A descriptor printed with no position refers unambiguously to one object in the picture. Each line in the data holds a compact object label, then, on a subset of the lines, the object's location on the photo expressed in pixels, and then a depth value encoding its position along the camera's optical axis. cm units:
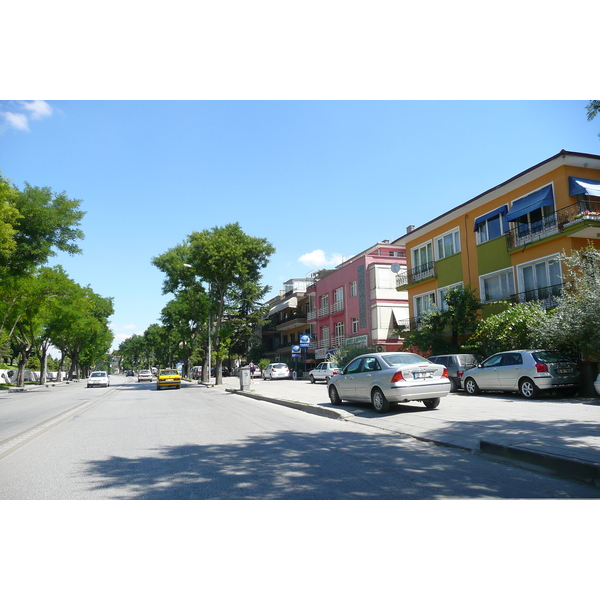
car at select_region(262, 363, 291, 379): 4734
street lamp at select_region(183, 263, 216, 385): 4079
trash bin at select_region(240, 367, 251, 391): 2702
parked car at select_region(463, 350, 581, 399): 1549
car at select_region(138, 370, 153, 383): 5989
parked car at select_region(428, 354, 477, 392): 2041
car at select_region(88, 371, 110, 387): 4494
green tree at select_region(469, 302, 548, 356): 1914
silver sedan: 1205
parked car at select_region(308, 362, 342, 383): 3416
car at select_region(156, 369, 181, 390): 3500
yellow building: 2133
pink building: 3906
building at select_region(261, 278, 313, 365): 5969
